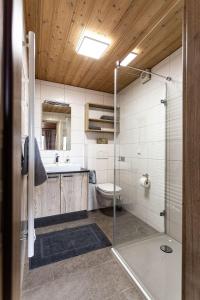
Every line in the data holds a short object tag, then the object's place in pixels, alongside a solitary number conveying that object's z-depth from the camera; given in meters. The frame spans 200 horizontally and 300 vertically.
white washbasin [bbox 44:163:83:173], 2.00
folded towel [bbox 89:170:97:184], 2.29
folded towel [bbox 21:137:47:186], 1.09
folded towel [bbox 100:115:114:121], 2.51
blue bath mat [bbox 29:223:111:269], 1.35
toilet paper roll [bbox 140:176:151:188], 1.84
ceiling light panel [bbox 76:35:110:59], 1.44
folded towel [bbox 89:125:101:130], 2.47
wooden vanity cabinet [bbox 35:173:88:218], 1.86
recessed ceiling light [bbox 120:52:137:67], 1.64
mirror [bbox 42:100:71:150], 2.25
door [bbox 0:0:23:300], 0.24
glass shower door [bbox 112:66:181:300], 1.24
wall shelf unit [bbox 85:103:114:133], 2.40
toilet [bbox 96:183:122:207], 2.07
